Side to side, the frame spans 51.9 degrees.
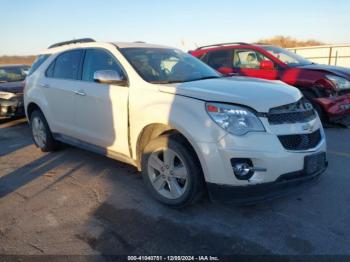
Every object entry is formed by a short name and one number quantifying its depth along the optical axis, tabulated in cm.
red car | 704
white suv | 326
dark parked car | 896
